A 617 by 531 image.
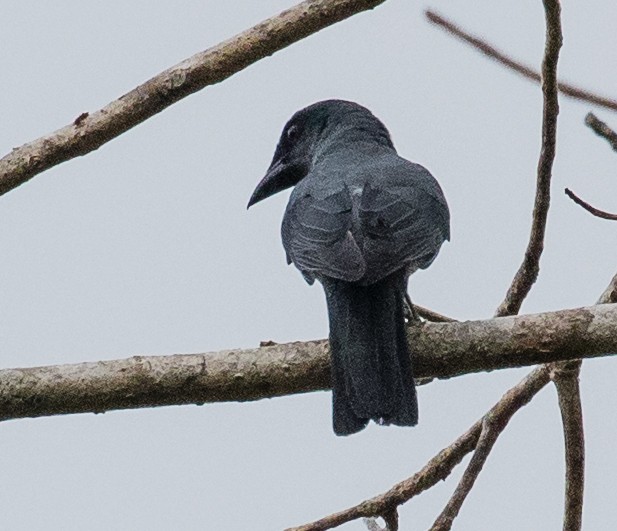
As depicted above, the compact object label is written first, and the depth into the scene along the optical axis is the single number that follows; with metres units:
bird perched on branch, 8.69
